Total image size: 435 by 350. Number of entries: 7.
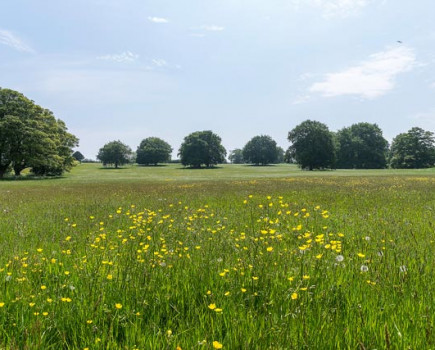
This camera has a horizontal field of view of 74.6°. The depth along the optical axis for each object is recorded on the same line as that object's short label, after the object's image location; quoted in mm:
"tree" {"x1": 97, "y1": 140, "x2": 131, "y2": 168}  136625
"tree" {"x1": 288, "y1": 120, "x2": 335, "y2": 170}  96812
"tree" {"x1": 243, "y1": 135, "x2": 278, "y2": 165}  149500
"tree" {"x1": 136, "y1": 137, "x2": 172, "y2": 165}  145750
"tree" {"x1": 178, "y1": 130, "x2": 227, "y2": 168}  124562
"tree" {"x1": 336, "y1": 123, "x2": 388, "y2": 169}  114688
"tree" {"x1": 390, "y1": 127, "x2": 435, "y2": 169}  105562
